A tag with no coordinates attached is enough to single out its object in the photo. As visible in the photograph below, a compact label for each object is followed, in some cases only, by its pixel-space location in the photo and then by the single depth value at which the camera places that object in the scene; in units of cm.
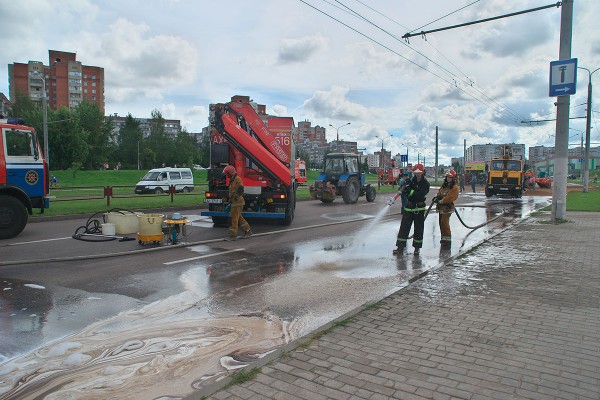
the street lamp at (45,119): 3327
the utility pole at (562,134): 1343
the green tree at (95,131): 7550
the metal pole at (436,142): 4825
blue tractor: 2300
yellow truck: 2942
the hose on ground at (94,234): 1018
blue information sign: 1316
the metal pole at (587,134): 3061
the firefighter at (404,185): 968
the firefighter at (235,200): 1076
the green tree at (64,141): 5959
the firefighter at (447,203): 1016
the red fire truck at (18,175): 1055
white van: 3092
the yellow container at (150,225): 948
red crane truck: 1237
